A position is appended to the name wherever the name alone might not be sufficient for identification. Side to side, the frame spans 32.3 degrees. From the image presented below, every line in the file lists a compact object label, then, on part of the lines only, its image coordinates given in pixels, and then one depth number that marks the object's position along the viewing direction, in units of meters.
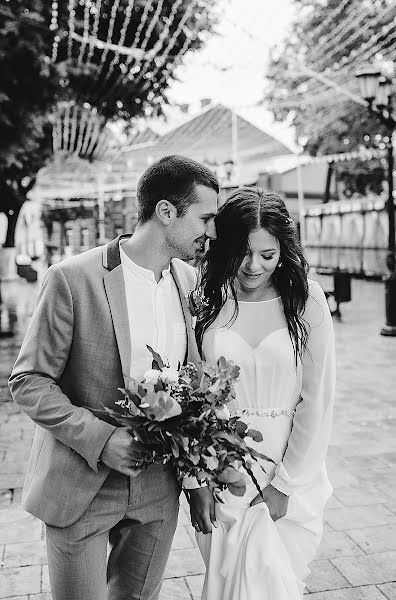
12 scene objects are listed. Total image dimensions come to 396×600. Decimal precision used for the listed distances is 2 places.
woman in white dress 2.33
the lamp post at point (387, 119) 11.01
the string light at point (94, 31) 12.15
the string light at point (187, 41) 14.16
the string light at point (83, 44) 11.09
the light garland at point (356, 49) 16.38
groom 2.06
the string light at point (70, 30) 10.77
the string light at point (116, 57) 12.30
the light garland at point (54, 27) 11.00
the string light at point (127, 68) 14.72
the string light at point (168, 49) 13.20
